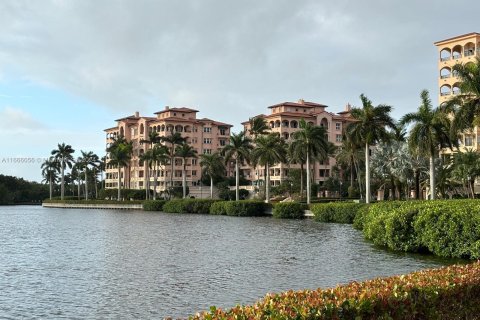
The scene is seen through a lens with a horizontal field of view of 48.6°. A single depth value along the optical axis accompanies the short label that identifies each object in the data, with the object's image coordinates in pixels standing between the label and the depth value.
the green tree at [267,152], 90.25
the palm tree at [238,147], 95.56
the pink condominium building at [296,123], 135.38
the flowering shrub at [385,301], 7.62
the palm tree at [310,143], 80.62
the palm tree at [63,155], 165.25
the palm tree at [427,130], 54.12
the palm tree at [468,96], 44.41
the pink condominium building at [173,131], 147.75
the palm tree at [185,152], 124.88
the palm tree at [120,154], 137.50
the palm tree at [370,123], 63.88
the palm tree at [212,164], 117.92
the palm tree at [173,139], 128.00
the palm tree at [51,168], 172.62
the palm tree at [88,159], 163.25
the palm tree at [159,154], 125.38
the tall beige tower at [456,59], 88.78
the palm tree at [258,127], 107.12
